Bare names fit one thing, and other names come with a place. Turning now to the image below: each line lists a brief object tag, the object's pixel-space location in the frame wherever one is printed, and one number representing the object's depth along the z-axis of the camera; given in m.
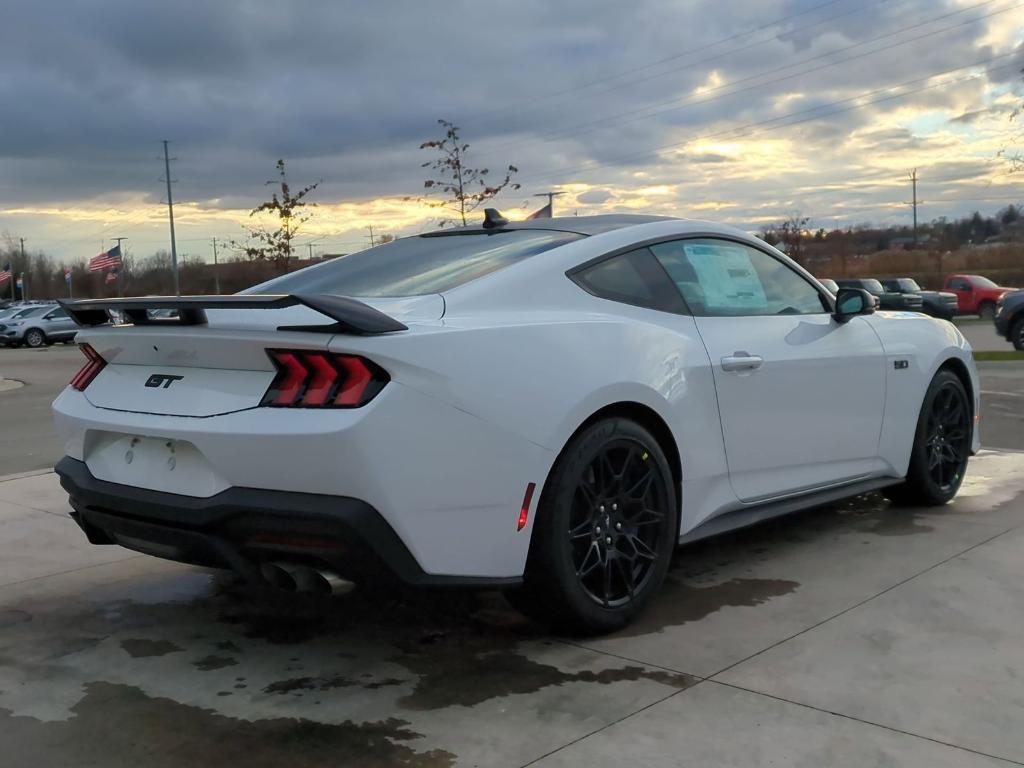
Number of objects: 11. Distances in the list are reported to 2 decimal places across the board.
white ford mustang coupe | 3.04
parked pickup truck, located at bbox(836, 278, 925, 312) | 28.81
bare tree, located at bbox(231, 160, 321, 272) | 32.41
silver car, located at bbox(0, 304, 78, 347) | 38.00
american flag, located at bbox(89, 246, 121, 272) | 52.12
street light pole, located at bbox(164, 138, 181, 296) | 70.75
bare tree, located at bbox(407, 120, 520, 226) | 25.08
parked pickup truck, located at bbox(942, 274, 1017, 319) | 34.59
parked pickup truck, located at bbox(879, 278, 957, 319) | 32.62
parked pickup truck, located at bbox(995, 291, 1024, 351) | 20.20
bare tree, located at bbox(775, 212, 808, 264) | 59.12
